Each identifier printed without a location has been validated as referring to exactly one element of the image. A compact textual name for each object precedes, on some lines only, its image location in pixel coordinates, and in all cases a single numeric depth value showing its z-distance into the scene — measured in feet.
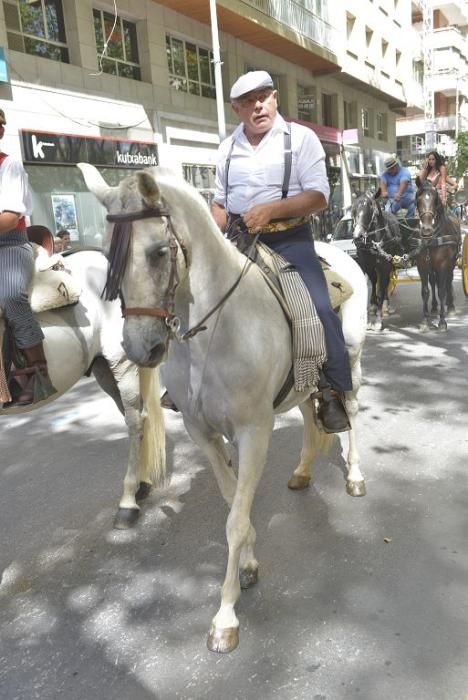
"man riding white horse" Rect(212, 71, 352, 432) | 9.43
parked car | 47.52
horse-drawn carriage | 30.35
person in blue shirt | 35.99
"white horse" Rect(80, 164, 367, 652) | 7.06
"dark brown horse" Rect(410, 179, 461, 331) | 30.01
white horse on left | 11.80
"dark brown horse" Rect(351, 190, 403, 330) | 31.86
